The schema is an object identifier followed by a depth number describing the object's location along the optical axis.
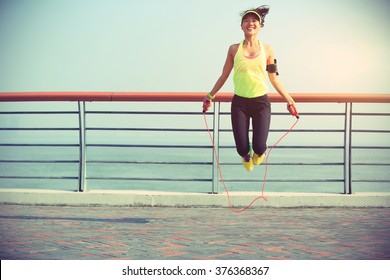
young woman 8.92
